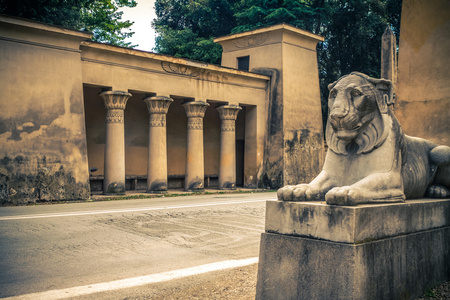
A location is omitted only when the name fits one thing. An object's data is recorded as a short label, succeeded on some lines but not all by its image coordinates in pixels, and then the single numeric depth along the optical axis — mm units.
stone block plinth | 3885
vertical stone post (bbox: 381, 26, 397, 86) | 18641
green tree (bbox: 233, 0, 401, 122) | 34219
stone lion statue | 4574
